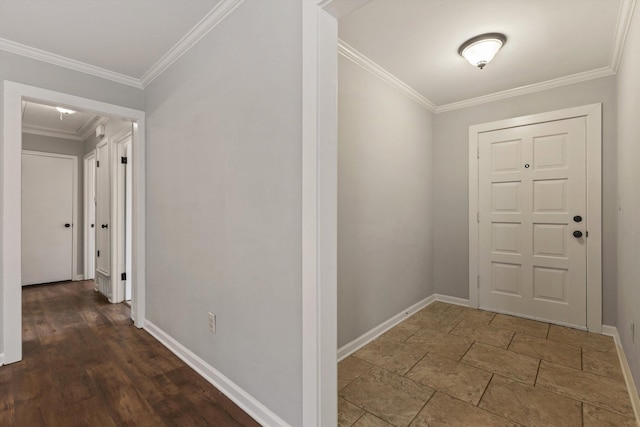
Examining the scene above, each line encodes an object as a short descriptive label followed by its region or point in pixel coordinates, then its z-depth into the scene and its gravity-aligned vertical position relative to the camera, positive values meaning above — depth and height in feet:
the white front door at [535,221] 9.67 -0.30
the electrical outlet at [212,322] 6.58 -2.44
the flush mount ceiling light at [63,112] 12.31 +4.39
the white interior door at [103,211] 12.78 +0.14
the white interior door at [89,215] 16.61 -0.05
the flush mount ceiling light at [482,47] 7.30 +4.16
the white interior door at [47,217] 15.21 -0.15
